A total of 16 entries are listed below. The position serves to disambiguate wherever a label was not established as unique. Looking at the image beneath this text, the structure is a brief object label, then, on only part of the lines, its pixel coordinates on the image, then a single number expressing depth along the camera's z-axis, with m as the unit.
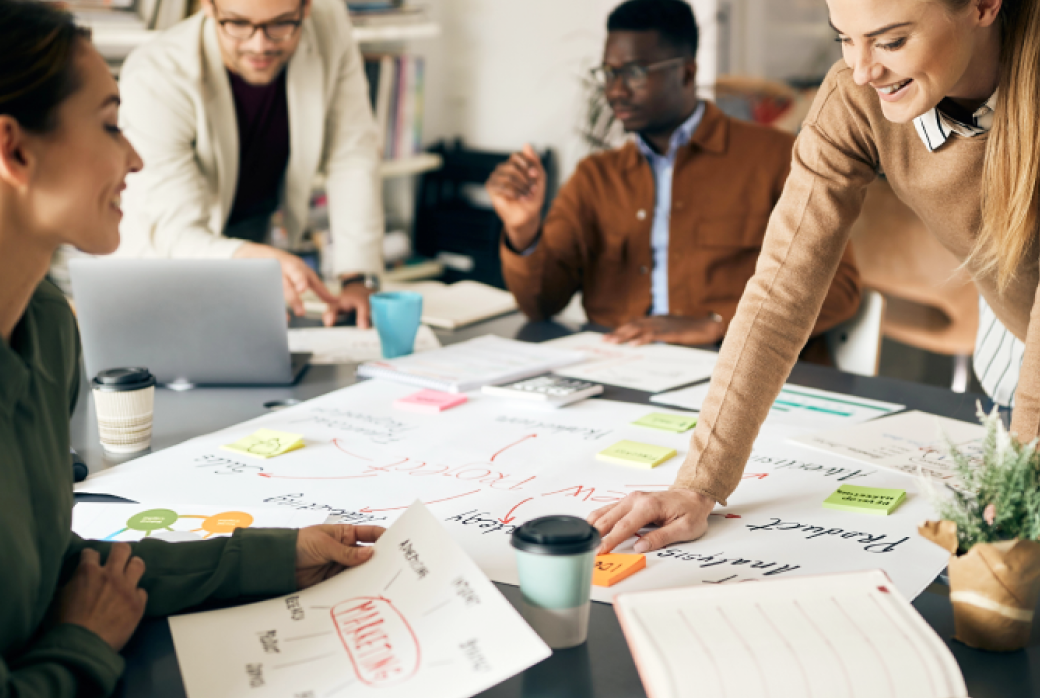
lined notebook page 0.60
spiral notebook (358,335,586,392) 1.38
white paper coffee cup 1.12
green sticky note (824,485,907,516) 0.95
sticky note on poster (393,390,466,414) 1.29
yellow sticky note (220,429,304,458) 1.12
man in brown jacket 2.03
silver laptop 1.35
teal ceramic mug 1.52
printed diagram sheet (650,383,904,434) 1.25
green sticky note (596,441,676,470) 1.08
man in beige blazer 1.94
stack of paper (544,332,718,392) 1.43
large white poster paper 0.85
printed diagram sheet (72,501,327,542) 0.89
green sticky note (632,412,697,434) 1.20
